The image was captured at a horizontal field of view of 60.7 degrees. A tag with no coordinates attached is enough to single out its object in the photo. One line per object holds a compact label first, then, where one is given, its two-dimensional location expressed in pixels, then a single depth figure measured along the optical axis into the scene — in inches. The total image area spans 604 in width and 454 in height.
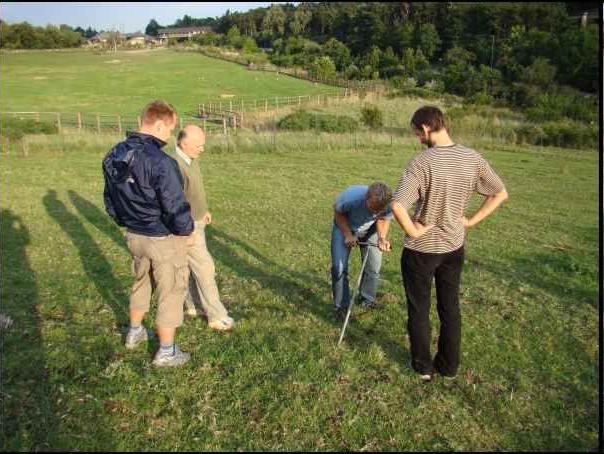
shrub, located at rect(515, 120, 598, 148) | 1272.1
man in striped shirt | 166.4
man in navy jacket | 167.9
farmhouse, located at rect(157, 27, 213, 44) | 6374.0
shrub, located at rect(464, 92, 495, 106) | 2394.1
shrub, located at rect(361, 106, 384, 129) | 1505.9
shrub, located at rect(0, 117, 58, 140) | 1185.0
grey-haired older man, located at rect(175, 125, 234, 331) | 209.6
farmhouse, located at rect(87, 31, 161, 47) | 5270.7
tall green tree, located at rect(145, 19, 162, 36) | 7387.8
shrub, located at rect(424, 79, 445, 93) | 2876.5
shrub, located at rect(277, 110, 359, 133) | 1440.7
